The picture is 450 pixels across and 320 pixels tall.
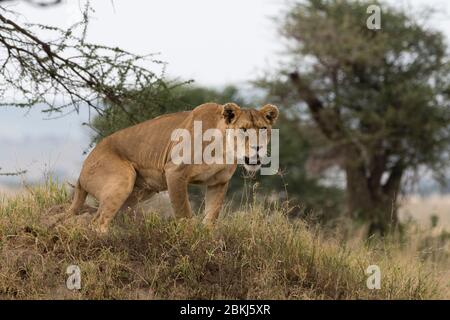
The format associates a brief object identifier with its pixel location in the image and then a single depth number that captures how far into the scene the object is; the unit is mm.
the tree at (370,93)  19578
